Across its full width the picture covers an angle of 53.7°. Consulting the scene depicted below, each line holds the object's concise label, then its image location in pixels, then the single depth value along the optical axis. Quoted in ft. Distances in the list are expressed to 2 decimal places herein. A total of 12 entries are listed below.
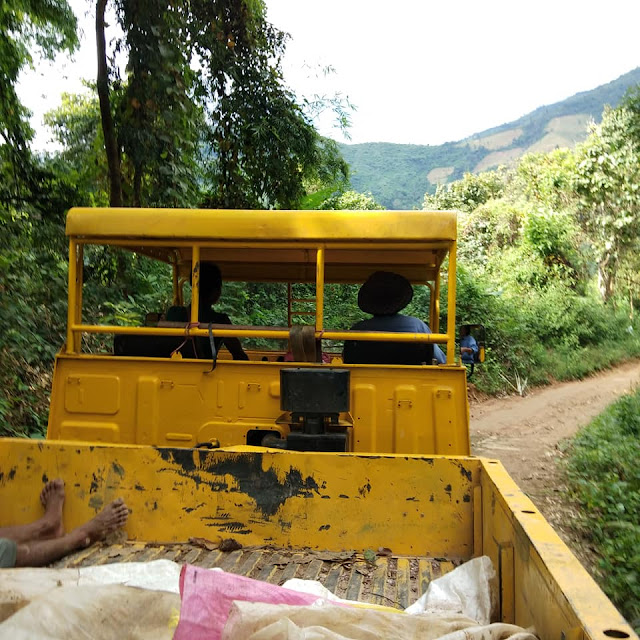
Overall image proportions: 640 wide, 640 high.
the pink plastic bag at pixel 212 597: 5.33
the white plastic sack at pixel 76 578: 5.40
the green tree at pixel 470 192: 84.99
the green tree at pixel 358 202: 63.98
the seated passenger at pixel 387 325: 12.17
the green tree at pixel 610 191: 53.36
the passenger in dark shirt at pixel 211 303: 13.05
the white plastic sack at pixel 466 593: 7.03
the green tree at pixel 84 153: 30.01
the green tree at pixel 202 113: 26.91
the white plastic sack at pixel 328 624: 4.93
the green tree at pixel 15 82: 26.43
